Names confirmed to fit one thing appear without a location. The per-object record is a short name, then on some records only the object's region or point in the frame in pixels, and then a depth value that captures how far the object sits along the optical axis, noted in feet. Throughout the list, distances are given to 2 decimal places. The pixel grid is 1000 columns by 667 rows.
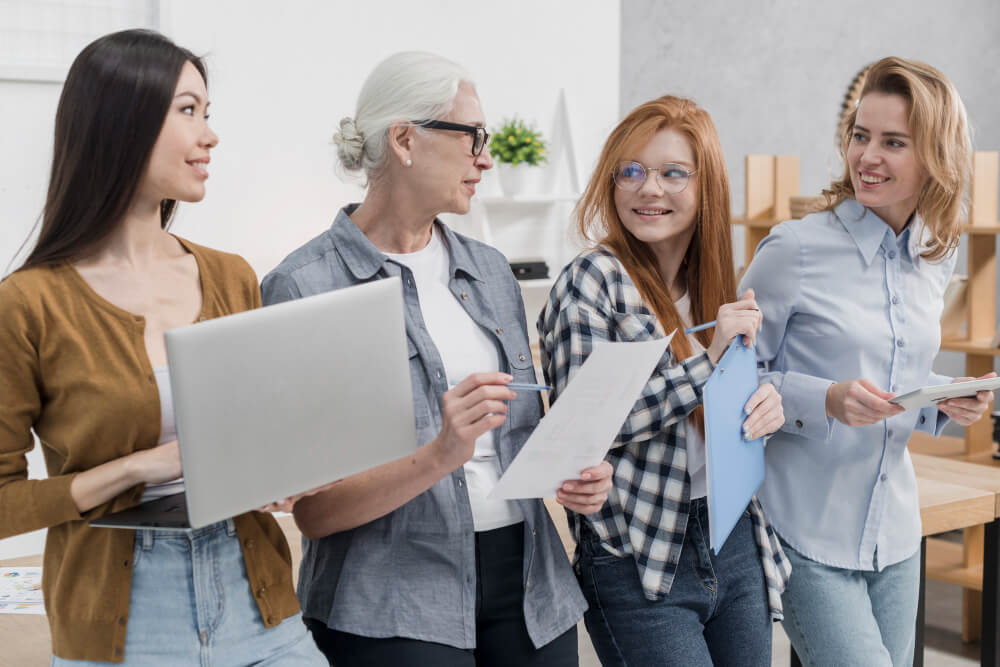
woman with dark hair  3.89
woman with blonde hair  5.59
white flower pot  13.10
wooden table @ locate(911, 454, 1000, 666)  7.71
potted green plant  12.92
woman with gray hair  4.51
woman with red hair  4.79
